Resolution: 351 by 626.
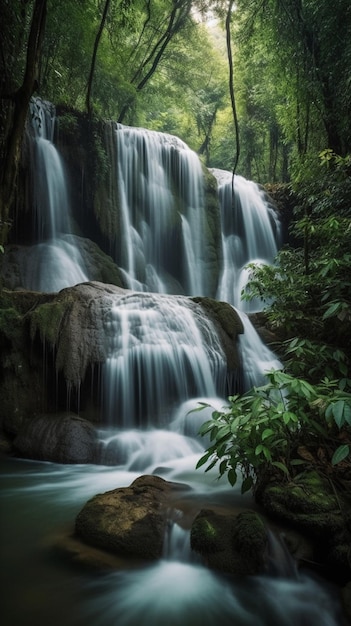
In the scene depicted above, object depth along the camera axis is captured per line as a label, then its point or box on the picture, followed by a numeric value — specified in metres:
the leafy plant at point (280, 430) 2.46
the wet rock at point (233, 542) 2.38
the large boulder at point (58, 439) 4.75
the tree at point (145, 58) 13.08
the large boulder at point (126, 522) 2.56
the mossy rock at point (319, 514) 2.38
